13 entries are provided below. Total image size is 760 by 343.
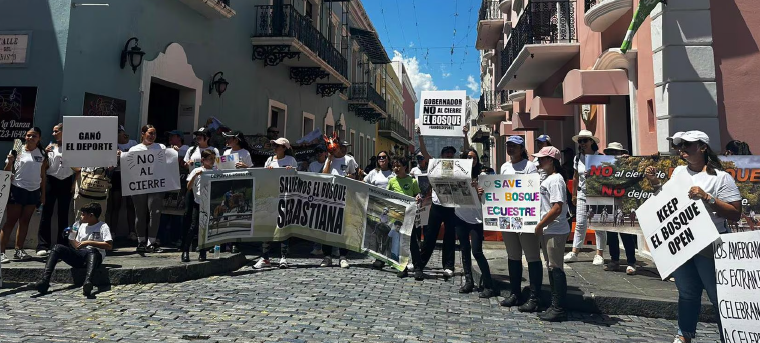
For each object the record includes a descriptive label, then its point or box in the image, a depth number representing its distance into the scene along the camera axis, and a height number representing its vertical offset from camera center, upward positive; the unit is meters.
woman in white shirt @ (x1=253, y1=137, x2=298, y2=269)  6.57 +0.57
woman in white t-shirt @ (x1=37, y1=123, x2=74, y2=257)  6.37 +0.10
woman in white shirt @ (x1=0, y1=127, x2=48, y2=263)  5.98 +0.12
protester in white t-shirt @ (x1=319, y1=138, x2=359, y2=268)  6.77 +0.56
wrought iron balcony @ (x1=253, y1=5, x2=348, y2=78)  12.64 +4.88
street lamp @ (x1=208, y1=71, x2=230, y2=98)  10.80 +2.73
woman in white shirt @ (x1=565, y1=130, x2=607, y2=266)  6.23 +0.17
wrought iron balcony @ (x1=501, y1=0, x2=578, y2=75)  11.41 +4.65
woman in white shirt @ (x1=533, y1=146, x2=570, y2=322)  4.35 -0.24
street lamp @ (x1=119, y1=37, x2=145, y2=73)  8.00 +2.51
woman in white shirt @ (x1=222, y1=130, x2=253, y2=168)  6.84 +0.78
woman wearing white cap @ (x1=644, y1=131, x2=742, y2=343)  3.38 +0.04
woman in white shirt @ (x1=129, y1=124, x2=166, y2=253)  6.70 -0.17
